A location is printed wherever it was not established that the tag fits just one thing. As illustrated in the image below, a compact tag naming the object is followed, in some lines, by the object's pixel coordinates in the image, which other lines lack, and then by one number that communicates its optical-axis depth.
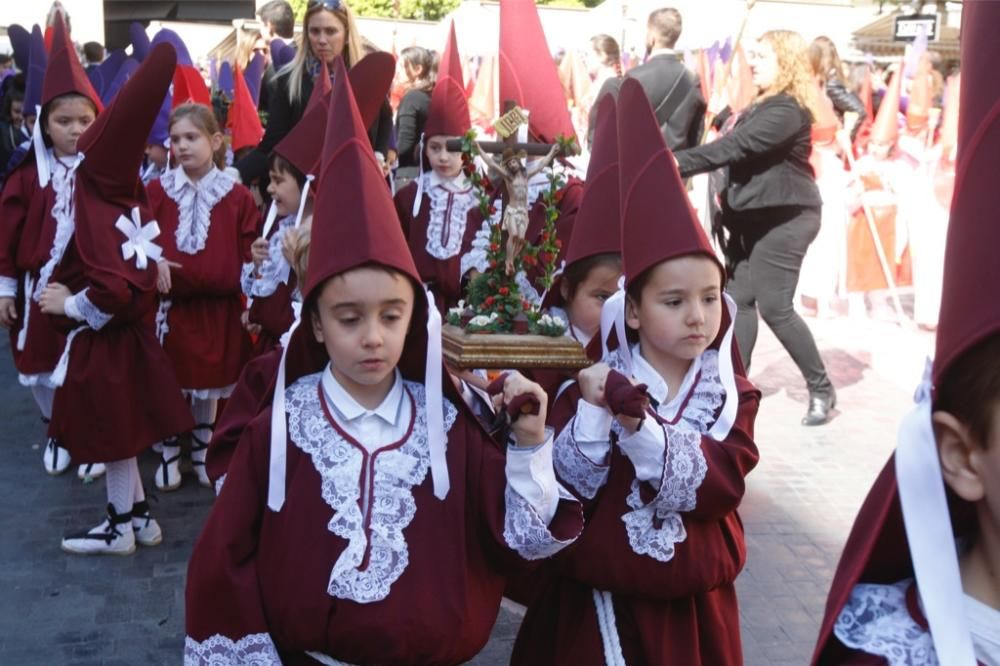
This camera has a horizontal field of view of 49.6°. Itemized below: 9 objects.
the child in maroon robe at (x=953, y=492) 1.32
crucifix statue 3.31
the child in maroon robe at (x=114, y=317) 4.46
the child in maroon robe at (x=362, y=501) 2.35
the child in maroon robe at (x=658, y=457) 2.66
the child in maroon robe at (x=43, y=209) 5.02
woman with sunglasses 5.57
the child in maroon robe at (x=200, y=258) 5.62
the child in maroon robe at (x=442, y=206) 5.52
